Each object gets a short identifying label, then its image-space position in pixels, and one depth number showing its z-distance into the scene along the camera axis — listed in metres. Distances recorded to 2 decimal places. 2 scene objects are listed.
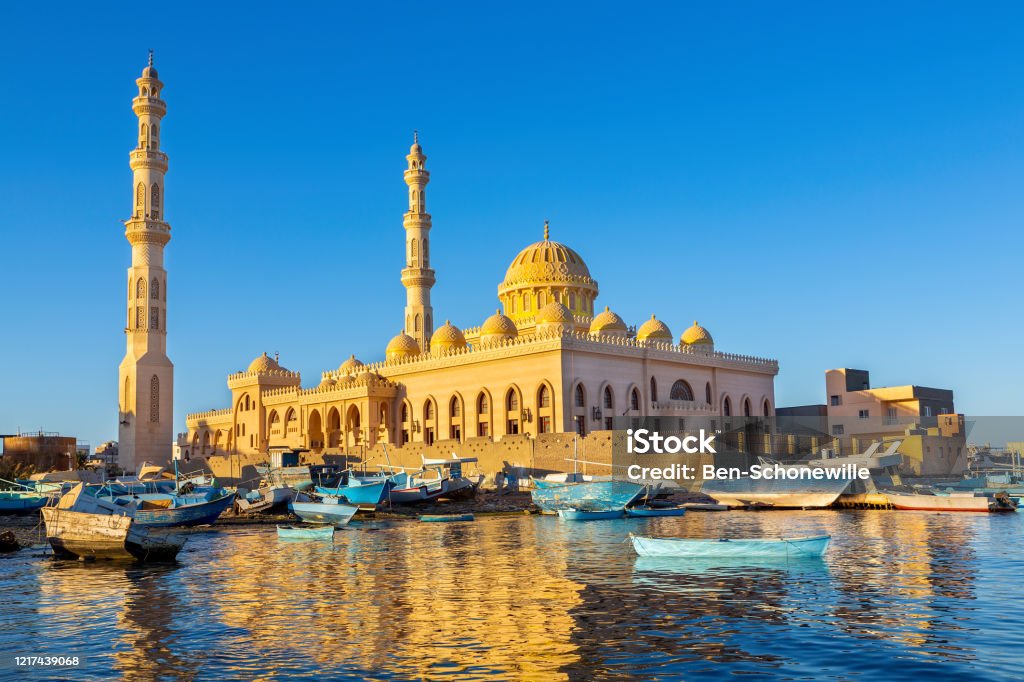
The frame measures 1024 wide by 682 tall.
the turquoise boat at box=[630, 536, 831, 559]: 23.16
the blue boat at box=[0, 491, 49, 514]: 47.53
